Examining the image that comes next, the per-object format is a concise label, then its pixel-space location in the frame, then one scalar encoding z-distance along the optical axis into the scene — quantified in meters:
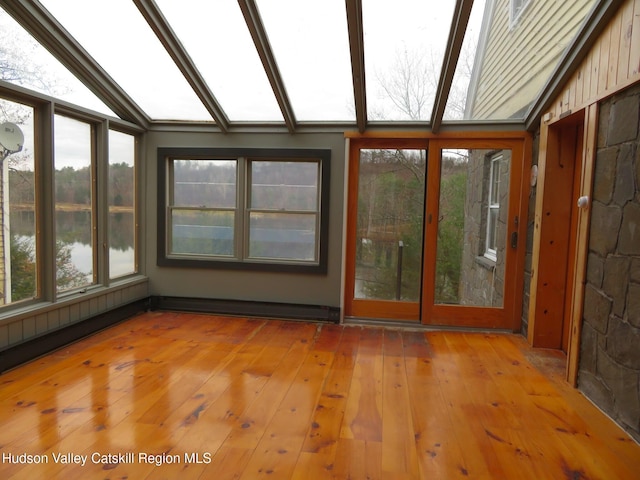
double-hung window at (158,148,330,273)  4.58
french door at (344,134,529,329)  4.21
